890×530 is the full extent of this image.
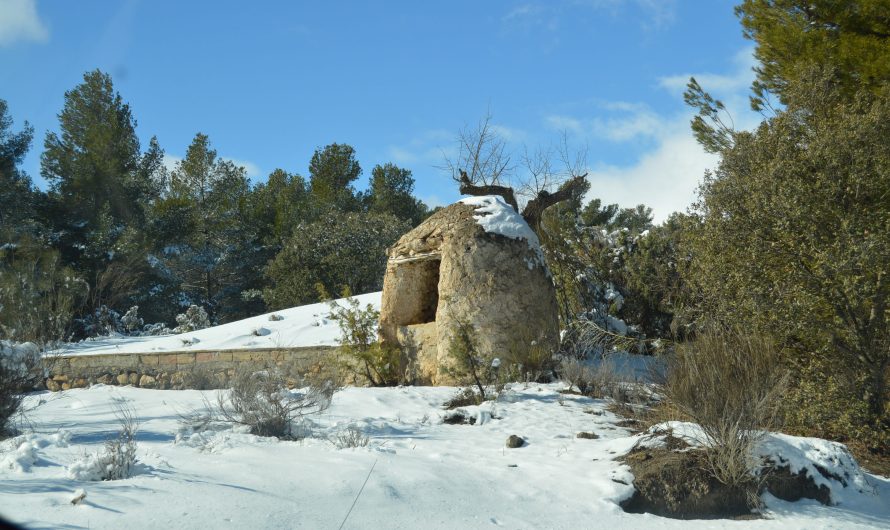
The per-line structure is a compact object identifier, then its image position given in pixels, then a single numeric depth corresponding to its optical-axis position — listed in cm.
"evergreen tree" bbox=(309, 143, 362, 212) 3256
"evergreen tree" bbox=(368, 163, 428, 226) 3175
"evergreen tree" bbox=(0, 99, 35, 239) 2295
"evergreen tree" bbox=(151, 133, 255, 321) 2672
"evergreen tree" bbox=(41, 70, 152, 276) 2409
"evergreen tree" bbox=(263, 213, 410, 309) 2267
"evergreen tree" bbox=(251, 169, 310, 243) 2902
